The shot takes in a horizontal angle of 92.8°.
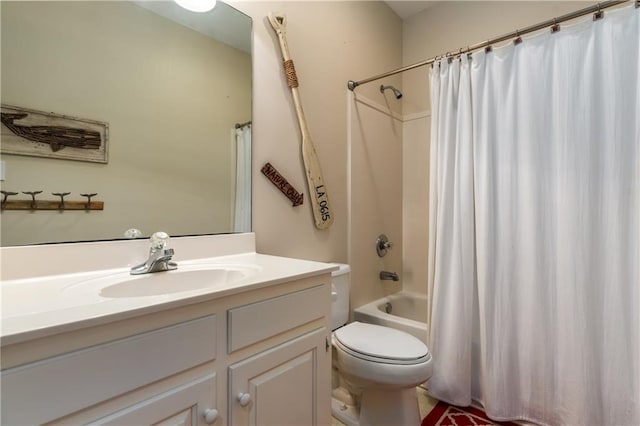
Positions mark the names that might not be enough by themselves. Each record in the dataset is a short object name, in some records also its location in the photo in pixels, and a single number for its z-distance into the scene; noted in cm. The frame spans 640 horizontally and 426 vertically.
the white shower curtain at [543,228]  123
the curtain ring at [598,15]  127
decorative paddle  147
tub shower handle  217
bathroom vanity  48
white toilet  125
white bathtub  178
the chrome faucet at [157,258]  94
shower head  219
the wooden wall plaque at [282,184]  142
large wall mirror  86
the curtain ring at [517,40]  146
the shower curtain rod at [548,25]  122
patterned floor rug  149
